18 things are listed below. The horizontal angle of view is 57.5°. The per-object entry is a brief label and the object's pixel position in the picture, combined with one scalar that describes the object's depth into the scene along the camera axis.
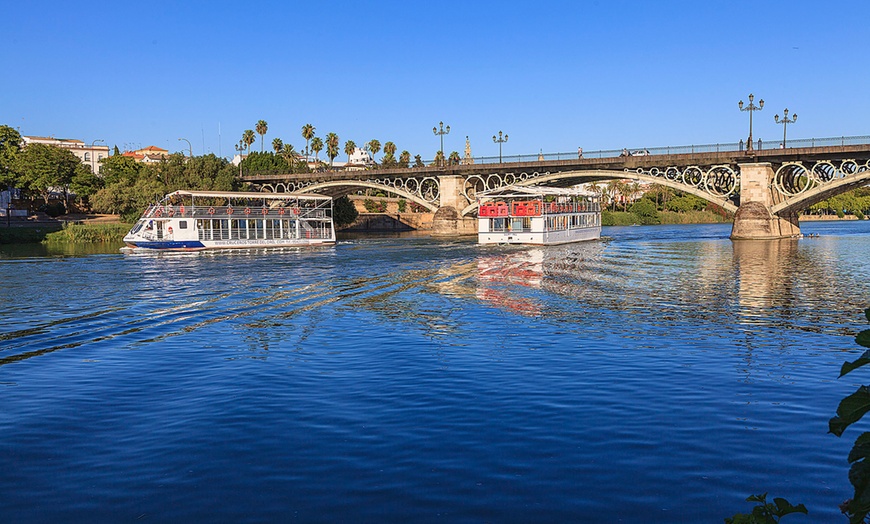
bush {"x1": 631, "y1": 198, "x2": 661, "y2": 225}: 160.75
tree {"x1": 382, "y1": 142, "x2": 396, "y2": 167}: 177.75
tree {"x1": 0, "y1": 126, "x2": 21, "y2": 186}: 107.75
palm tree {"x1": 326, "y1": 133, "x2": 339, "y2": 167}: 171.62
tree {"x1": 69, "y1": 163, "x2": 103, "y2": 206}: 115.06
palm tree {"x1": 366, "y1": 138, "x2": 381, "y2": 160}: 180.12
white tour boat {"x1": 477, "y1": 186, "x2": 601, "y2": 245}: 68.31
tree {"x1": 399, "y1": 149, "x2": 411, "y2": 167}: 172.90
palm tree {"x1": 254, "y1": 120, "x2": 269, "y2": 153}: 162.38
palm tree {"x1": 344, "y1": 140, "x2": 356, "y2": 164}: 178.88
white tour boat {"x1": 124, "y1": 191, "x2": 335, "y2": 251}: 63.28
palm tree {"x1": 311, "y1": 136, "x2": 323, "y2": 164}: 165.75
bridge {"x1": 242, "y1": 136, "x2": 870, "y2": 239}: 72.44
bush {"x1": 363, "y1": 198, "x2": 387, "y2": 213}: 148.27
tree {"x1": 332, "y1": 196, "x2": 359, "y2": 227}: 124.06
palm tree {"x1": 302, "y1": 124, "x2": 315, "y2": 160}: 165.38
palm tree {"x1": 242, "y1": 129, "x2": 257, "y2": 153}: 165.00
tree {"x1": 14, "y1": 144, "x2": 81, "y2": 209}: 108.44
